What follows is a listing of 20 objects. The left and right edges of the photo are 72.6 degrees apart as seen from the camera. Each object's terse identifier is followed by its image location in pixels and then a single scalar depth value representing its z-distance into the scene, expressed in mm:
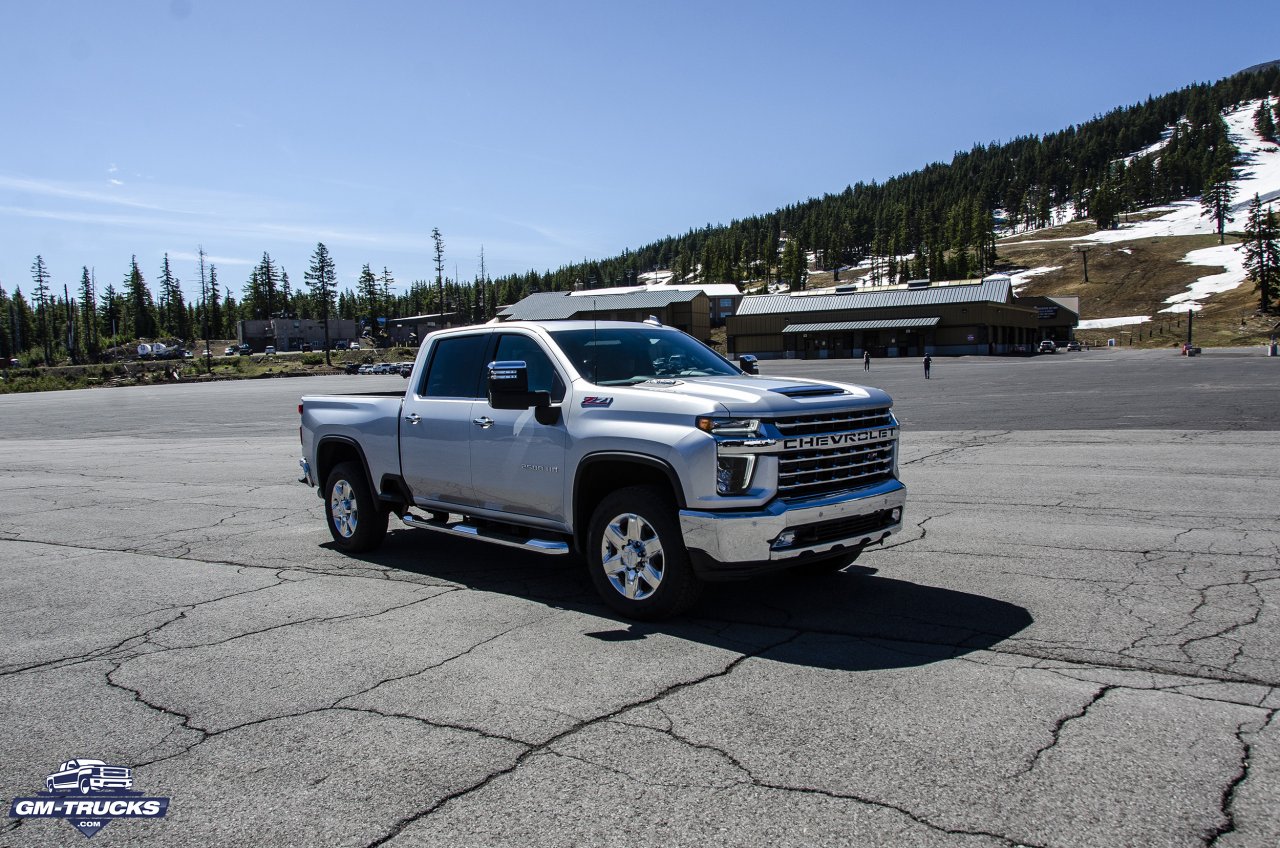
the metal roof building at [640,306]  101438
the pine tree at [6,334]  159000
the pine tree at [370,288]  172500
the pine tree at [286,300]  175250
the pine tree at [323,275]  141750
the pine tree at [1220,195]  175750
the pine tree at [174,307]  172250
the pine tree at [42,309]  155500
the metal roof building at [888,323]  93812
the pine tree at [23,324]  157500
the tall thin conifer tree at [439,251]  125825
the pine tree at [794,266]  193125
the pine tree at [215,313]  169125
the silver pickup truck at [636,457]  5277
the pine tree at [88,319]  154000
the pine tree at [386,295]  175250
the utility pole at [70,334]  139800
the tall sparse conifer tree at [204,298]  147525
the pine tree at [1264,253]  119750
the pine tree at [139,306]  162250
